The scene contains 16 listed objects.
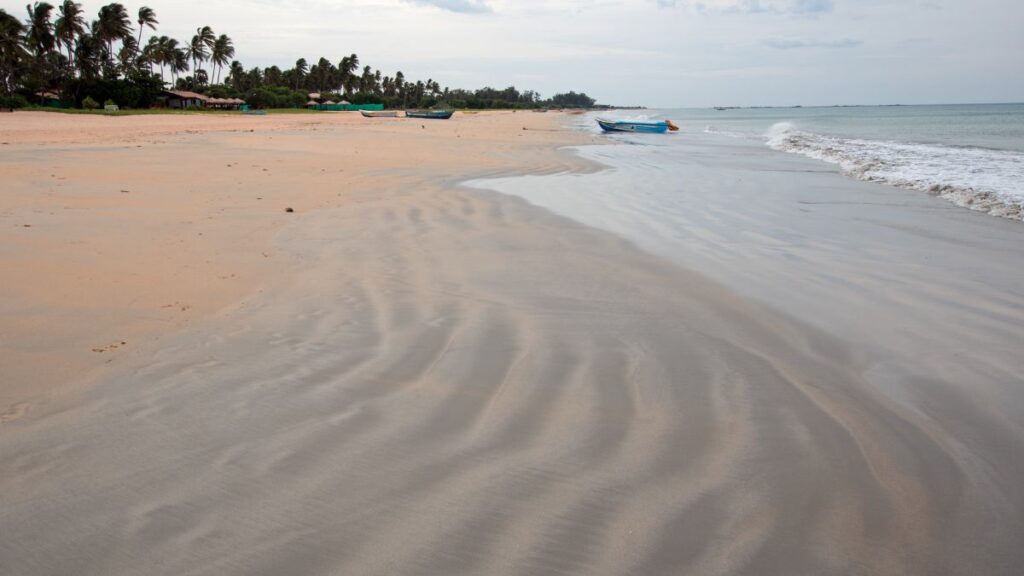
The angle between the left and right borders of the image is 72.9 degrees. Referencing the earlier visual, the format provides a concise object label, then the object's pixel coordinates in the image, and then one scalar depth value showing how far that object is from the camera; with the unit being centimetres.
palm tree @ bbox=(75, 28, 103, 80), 6241
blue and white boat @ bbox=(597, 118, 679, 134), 4128
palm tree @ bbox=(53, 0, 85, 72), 6128
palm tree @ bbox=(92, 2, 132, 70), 6619
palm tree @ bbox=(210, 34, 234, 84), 9419
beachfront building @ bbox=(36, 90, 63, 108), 5759
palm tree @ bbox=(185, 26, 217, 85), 9019
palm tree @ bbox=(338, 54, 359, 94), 12150
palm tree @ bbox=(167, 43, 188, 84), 8331
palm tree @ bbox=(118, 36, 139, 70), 7588
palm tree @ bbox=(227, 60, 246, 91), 9456
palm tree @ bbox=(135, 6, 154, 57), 7602
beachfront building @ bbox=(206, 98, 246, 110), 7004
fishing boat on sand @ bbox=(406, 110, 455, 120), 6297
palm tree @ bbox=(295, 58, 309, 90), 11225
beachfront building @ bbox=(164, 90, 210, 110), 6500
